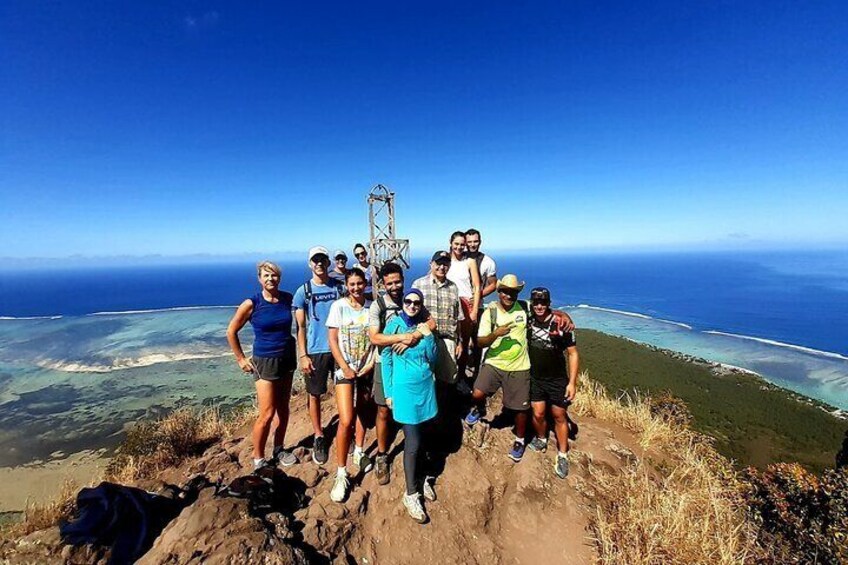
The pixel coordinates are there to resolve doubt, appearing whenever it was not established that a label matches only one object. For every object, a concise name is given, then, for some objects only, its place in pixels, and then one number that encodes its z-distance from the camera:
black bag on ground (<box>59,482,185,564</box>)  3.13
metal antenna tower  11.12
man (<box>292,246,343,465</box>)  4.48
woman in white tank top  5.34
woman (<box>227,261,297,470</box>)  4.12
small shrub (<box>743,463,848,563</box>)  3.62
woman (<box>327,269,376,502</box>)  4.00
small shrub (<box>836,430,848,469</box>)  4.94
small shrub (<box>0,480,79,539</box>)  3.88
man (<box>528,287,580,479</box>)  4.35
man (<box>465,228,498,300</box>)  5.64
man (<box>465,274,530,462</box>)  4.48
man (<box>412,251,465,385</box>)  4.32
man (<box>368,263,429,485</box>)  3.60
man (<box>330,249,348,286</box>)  5.62
